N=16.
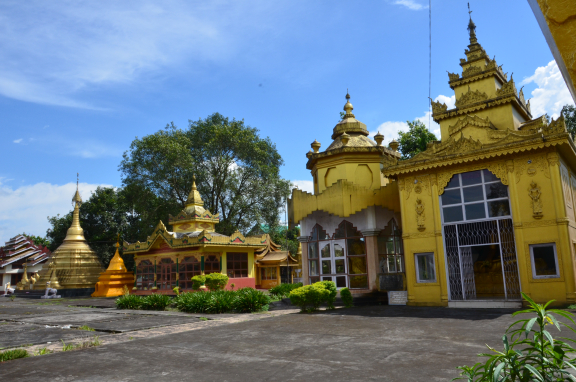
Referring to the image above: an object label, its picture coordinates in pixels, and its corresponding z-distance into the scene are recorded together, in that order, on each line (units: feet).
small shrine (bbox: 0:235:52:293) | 125.70
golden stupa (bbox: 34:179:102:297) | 102.32
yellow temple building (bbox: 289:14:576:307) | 40.50
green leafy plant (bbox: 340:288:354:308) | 49.08
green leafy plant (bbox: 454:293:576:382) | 8.73
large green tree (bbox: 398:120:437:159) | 98.47
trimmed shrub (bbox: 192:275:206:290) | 72.90
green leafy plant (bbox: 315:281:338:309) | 46.68
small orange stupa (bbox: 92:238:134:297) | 96.63
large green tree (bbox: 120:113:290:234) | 112.37
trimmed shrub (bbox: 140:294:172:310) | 54.85
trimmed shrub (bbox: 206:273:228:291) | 73.61
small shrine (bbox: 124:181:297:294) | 84.67
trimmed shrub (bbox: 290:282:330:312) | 45.21
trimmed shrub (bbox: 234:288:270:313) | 48.88
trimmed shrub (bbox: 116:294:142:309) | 56.24
